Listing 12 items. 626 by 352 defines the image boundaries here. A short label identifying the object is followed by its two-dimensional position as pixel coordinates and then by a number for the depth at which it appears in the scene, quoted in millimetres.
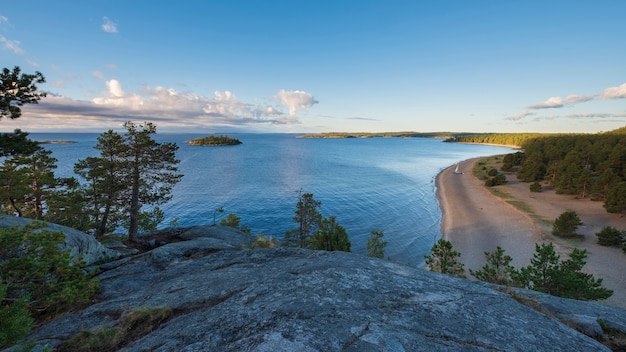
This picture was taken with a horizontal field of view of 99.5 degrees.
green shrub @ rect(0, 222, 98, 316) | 7191
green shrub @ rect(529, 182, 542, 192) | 70375
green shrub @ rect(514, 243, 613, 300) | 17922
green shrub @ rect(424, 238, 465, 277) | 22861
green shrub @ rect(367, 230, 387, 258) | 31625
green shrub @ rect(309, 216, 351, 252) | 25606
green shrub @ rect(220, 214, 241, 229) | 40778
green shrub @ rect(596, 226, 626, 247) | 36812
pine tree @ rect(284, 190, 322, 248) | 39031
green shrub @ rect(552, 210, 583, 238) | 40272
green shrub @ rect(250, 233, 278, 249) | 21969
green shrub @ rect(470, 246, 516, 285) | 19947
